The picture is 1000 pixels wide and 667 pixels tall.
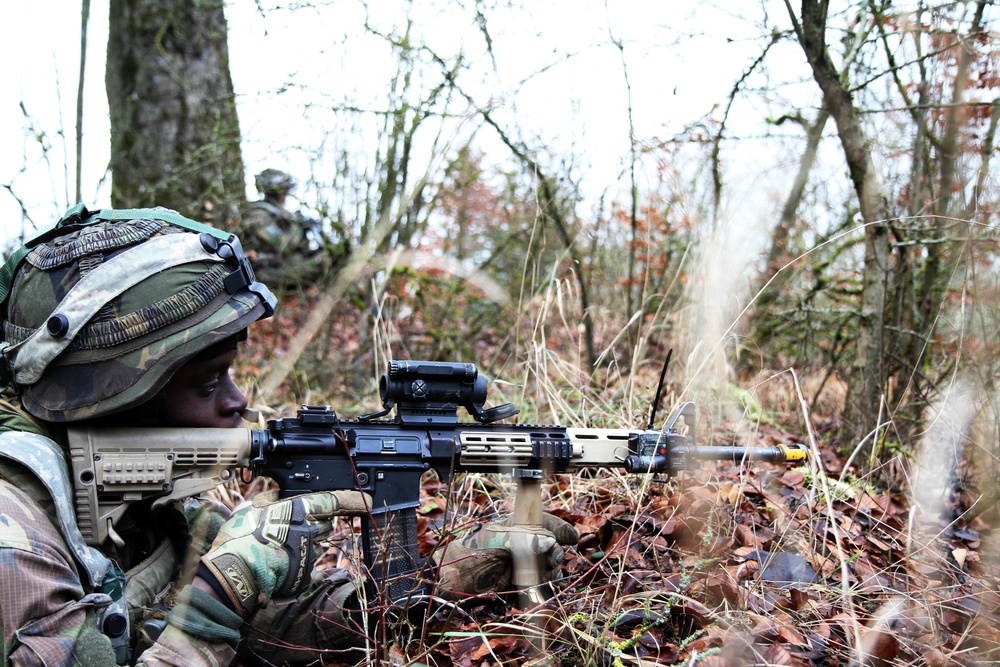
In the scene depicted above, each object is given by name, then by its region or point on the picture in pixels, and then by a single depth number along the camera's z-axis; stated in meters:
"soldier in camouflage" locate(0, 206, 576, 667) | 2.17
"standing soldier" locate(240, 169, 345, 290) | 6.59
